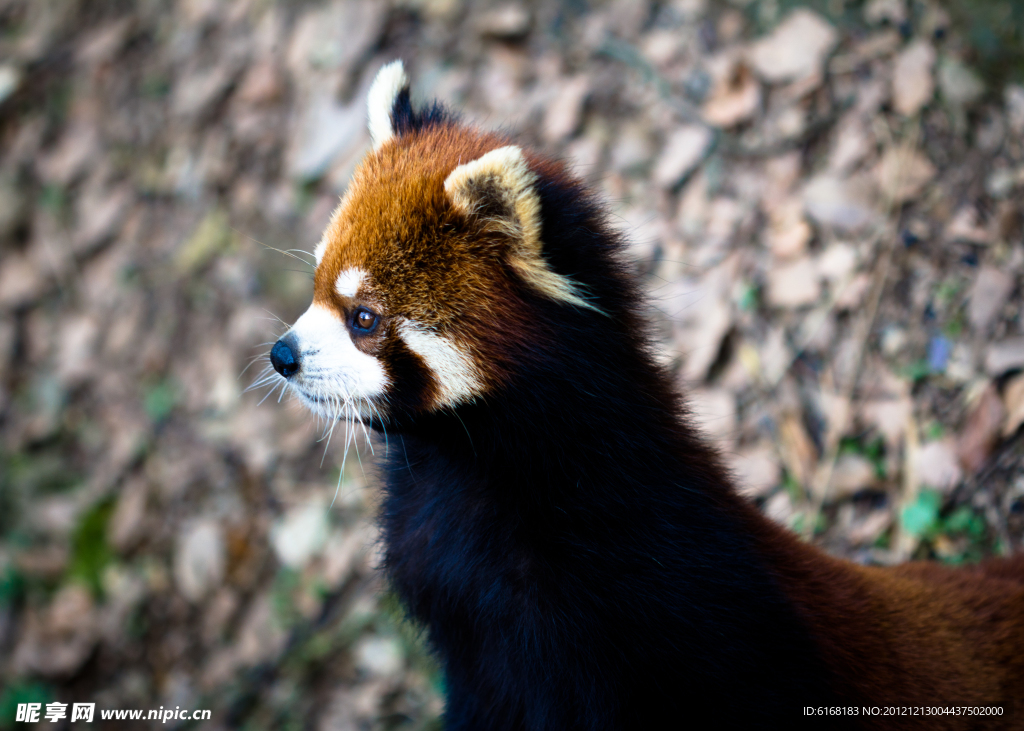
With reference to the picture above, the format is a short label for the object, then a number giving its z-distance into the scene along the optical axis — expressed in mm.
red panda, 2178
